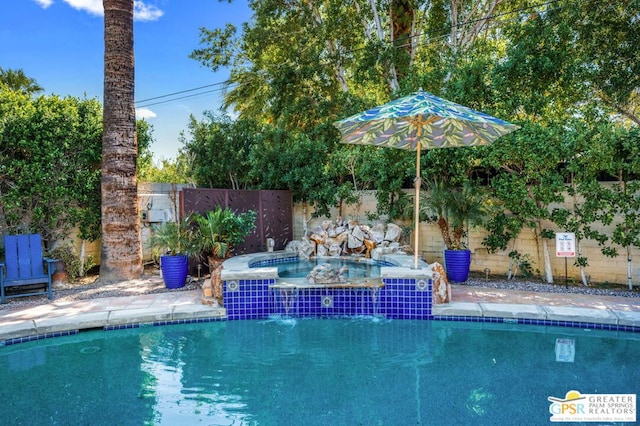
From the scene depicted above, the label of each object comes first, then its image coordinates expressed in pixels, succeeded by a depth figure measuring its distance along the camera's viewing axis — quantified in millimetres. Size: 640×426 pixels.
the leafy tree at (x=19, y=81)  13469
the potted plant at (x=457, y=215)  7312
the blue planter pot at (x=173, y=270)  6992
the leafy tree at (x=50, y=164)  7211
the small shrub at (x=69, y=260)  7398
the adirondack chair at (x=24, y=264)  6262
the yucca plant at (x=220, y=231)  7375
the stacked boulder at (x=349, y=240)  8812
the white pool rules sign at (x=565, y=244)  6570
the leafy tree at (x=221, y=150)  12312
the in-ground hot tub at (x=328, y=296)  5727
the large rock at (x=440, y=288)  5848
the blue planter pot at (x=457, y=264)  7262
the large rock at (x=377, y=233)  8891
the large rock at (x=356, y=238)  9023
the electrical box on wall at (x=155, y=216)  9330
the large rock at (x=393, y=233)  8820
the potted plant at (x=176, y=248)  7004
